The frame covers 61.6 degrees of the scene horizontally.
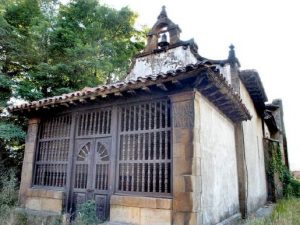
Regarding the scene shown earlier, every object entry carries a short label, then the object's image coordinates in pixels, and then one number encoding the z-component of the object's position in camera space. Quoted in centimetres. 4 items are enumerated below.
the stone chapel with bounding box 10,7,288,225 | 527
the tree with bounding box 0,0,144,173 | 1284
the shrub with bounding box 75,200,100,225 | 587
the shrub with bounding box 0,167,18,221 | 735
